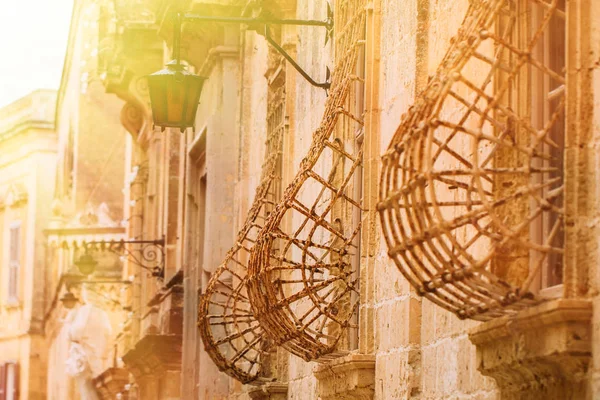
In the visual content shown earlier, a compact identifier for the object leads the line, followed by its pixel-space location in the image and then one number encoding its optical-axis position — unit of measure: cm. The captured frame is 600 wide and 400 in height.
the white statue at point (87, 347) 3019
